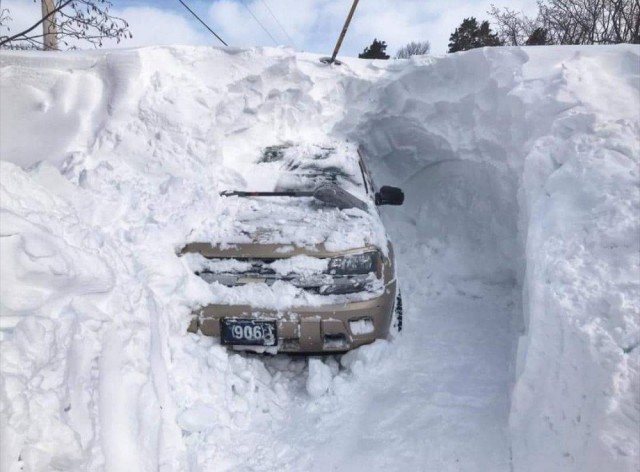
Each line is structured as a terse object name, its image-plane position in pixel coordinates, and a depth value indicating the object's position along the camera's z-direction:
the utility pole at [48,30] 7.99
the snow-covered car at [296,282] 3.33
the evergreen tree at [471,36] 20.91
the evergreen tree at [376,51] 25.48
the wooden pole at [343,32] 6.98
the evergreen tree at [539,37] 16.90
